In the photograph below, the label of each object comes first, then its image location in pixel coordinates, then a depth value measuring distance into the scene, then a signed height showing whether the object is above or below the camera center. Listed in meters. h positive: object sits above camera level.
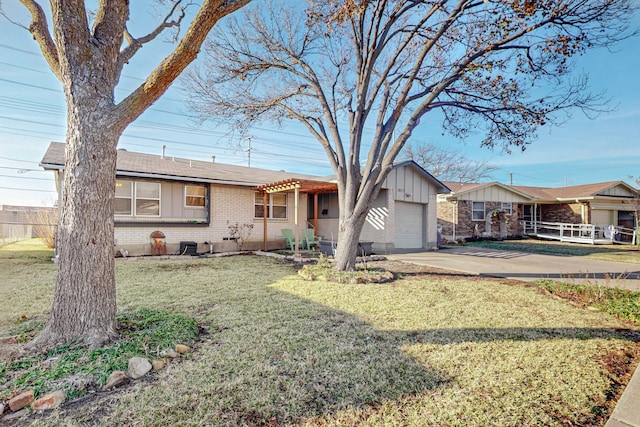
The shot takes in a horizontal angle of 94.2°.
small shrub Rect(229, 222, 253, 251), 12.56 -0.48
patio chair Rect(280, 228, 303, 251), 12.84 -0.71
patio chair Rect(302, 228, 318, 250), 13.02 -0.68
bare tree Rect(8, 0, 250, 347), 3.07 +0.77
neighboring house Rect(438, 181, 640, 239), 19.14 +1.20
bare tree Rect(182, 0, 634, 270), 6.68 +4.13
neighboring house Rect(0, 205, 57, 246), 14.58 -0.07
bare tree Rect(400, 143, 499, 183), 31.95 +6.60
